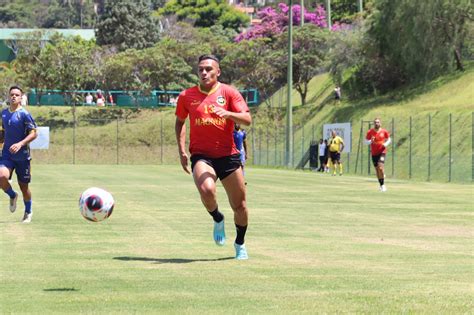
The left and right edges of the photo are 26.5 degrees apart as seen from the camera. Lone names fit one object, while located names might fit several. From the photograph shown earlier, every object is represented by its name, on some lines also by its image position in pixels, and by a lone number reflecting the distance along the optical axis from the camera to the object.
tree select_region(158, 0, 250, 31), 130.00
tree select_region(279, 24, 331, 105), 83.88
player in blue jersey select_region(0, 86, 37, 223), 16.61
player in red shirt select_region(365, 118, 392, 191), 30.91
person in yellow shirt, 49.84
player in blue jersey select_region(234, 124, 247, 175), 32.59
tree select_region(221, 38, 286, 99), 86.19
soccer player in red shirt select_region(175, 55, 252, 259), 11.67
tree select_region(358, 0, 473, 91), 60.09
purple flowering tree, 96.98
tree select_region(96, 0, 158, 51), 112.06
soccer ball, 11.24
